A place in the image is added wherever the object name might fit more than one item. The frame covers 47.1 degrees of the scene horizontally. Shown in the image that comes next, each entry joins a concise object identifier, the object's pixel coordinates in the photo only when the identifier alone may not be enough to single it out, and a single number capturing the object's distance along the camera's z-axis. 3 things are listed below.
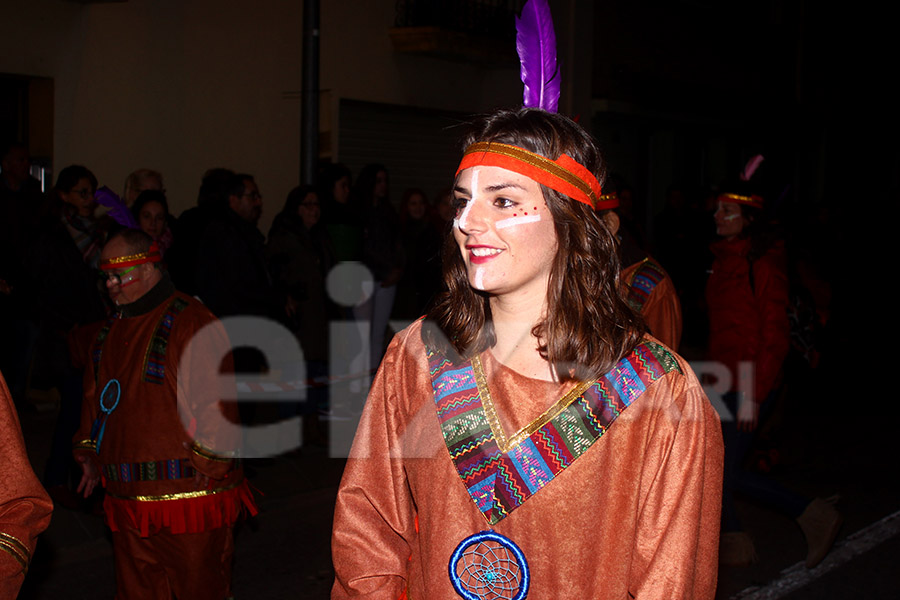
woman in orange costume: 2.28
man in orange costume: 4.07
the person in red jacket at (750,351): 5.45
